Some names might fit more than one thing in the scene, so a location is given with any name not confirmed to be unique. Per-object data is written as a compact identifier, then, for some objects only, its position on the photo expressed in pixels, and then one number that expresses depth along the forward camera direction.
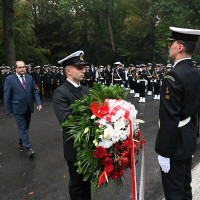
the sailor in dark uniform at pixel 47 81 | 14.69
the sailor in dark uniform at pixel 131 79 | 15.48
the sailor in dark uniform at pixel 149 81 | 13.78
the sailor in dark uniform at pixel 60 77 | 15.16
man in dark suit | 4.80
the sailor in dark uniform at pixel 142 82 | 12.25
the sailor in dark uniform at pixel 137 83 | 13.33
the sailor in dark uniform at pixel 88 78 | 17.06
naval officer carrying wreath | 2.54
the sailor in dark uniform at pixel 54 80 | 14.95
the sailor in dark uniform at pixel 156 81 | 13.51
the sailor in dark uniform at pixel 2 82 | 13.32
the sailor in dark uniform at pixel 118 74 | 15.03
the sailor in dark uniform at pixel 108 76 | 17.12
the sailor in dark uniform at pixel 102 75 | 17.31
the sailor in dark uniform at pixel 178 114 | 2.14
